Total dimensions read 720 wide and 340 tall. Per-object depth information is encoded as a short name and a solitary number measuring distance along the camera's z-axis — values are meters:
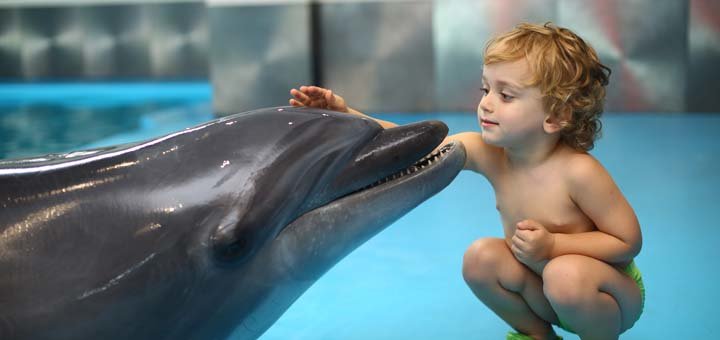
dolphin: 2.14
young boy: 2.83
